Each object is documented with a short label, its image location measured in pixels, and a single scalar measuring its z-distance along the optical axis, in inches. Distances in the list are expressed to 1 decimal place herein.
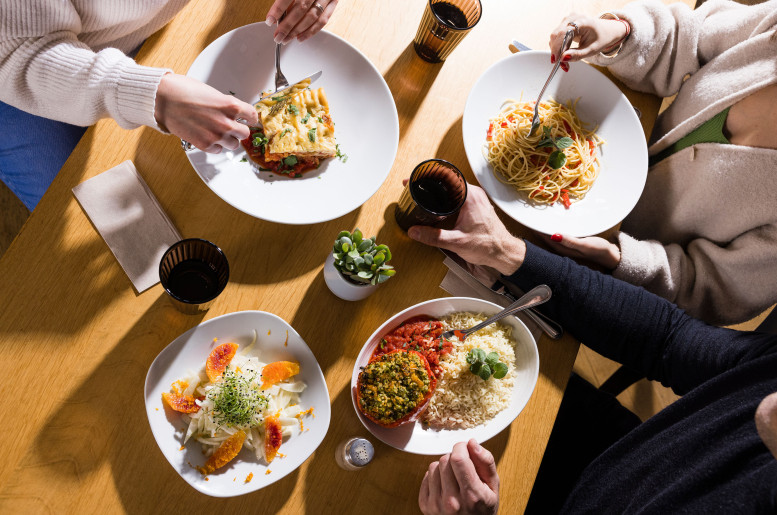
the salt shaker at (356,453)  47.9
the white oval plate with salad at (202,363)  44.6
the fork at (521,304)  51.8
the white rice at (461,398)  51.3
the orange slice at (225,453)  44.8
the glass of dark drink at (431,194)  51.8
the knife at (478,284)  57.3
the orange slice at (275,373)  47.8
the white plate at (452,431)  50.0
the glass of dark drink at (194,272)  47.2
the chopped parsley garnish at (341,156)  57.0
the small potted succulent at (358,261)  47.3
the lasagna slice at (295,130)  53.3
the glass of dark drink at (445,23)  56.8
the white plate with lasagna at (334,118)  51.9
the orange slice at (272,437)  46.5
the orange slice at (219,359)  46.7
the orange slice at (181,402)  45.2
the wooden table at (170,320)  46.4
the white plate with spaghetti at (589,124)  58.5
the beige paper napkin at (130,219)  49.7
